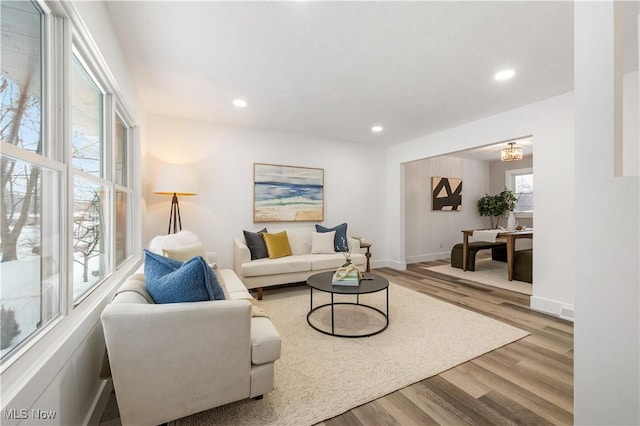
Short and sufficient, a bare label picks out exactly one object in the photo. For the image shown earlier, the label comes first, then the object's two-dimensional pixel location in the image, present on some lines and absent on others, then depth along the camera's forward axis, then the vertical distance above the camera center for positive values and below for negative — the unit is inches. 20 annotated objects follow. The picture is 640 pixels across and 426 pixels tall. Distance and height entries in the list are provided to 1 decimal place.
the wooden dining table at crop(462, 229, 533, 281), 172.2 -15.4
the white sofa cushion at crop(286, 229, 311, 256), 169.6 -16.9
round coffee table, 97.7 -27.4
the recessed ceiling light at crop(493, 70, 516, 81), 101.1 +52.7
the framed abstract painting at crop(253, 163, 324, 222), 172.1 +13.7
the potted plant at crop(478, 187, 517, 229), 257.3 +9.7
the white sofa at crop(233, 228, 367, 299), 139.3 -26.9
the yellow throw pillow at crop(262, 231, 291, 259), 153.4 -17.6
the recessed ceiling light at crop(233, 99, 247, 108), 127.6 +53.2
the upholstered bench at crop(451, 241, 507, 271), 200.8 -30.8
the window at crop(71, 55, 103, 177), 62.6 +23.9
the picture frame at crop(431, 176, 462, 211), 248.4 +19.0
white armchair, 49.6 -27.8
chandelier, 185.6 +41.3
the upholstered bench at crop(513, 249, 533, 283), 168.7 -32.8
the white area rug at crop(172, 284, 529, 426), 62.0 -44.0
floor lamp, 126.8 +15.9
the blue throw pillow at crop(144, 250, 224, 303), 56.5 -14.9
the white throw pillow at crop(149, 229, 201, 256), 99.6 -10.8
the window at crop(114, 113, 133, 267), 101.3 +7.8
